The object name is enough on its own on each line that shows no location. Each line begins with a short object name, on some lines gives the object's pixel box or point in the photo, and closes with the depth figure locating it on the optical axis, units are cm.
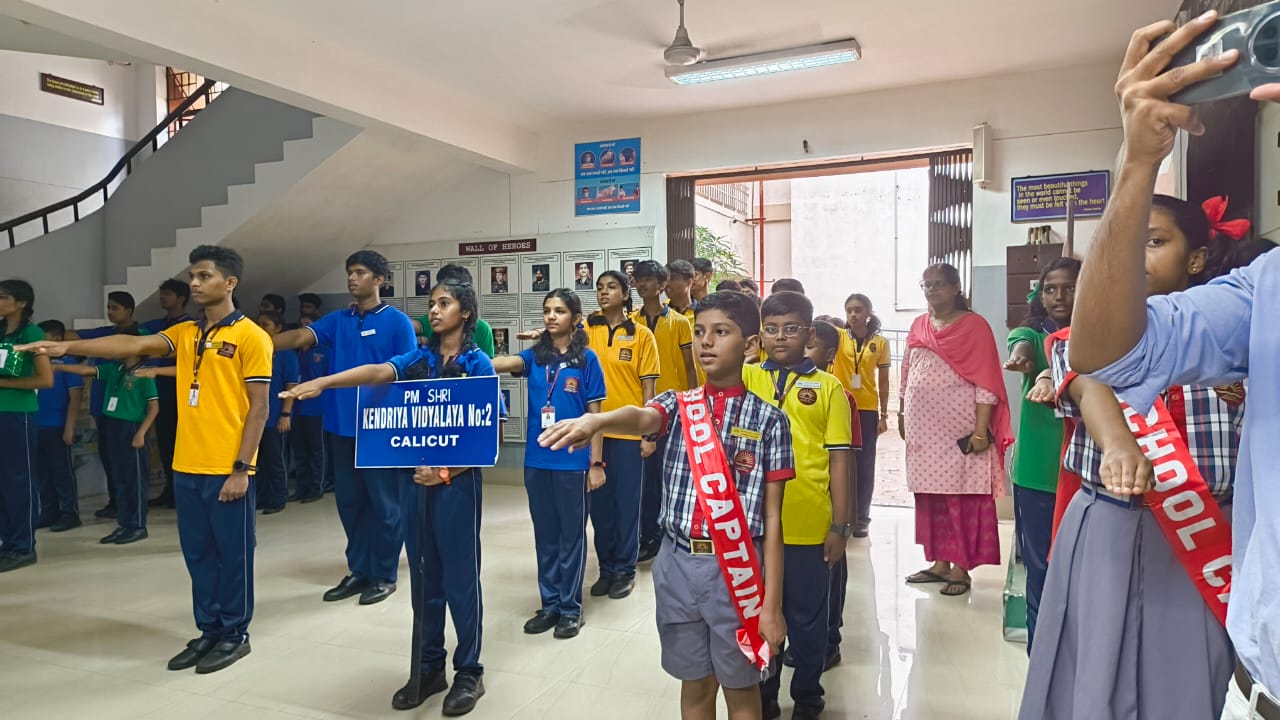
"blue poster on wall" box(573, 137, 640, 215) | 642
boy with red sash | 176
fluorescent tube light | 450
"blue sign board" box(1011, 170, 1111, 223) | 512
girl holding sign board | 254
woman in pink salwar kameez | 348
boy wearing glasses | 231
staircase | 606
